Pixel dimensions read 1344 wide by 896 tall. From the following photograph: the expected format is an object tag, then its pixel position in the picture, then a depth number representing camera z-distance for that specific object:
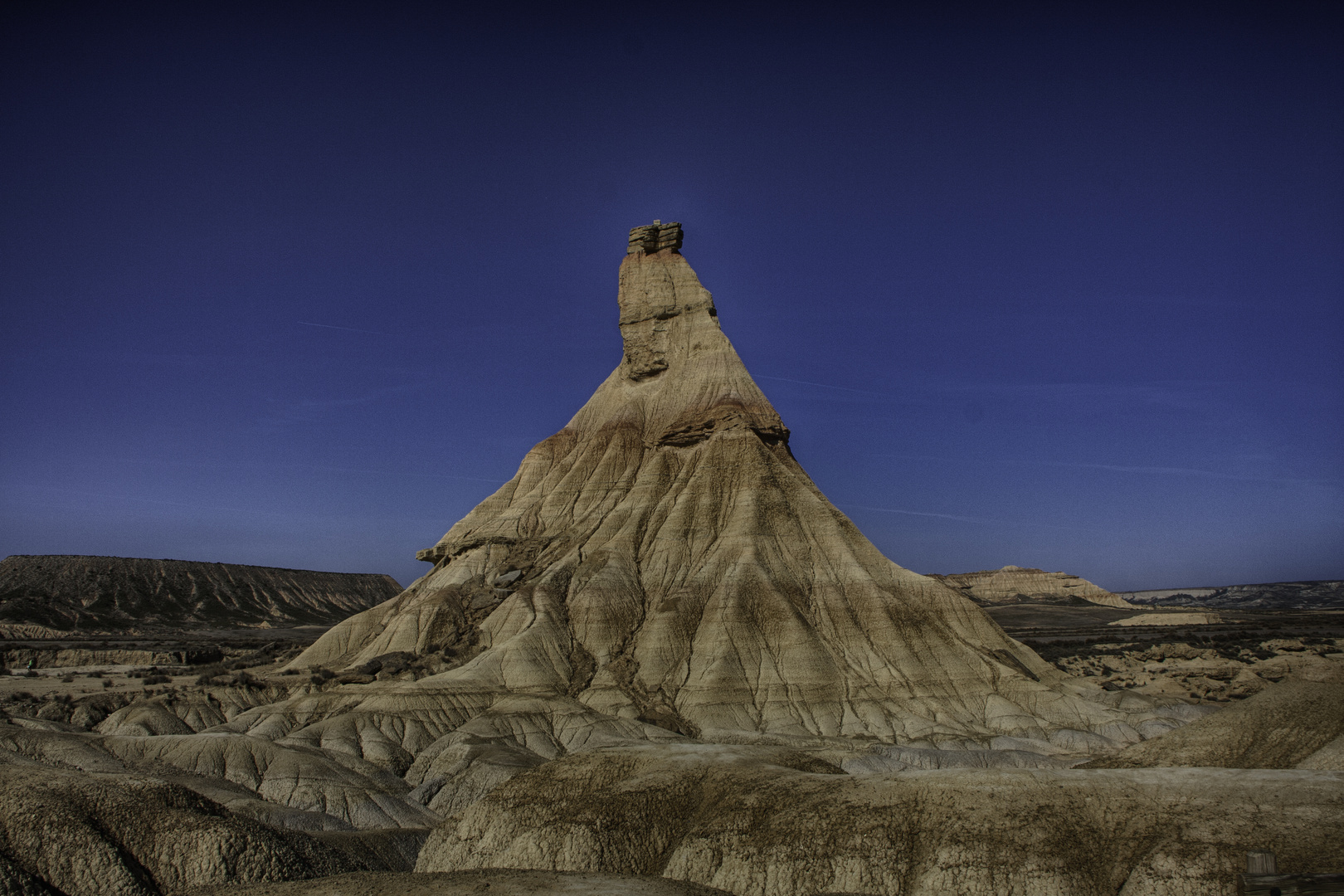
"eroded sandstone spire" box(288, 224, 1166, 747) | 53.09
